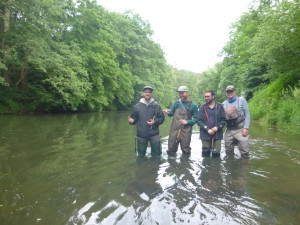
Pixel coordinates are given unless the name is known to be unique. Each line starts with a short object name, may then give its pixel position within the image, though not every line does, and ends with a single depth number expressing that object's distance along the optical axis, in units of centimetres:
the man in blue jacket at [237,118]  661
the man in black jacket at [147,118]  655
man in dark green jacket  689
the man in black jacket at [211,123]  652
